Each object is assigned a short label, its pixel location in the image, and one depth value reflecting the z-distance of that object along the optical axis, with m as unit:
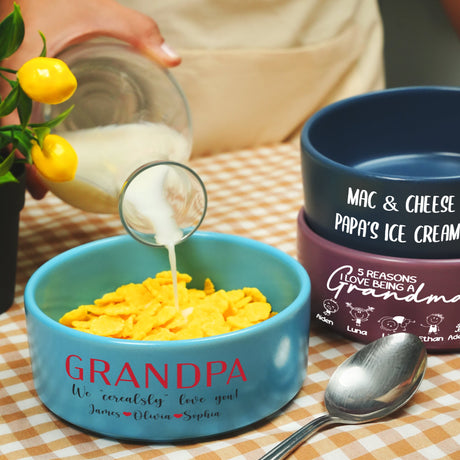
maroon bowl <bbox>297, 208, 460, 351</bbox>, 0.83
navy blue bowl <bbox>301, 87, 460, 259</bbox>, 0.82
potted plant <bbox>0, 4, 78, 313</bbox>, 0.79
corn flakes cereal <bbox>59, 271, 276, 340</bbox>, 0.82
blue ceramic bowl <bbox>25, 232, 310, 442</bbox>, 0.77
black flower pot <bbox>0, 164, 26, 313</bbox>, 0.89
